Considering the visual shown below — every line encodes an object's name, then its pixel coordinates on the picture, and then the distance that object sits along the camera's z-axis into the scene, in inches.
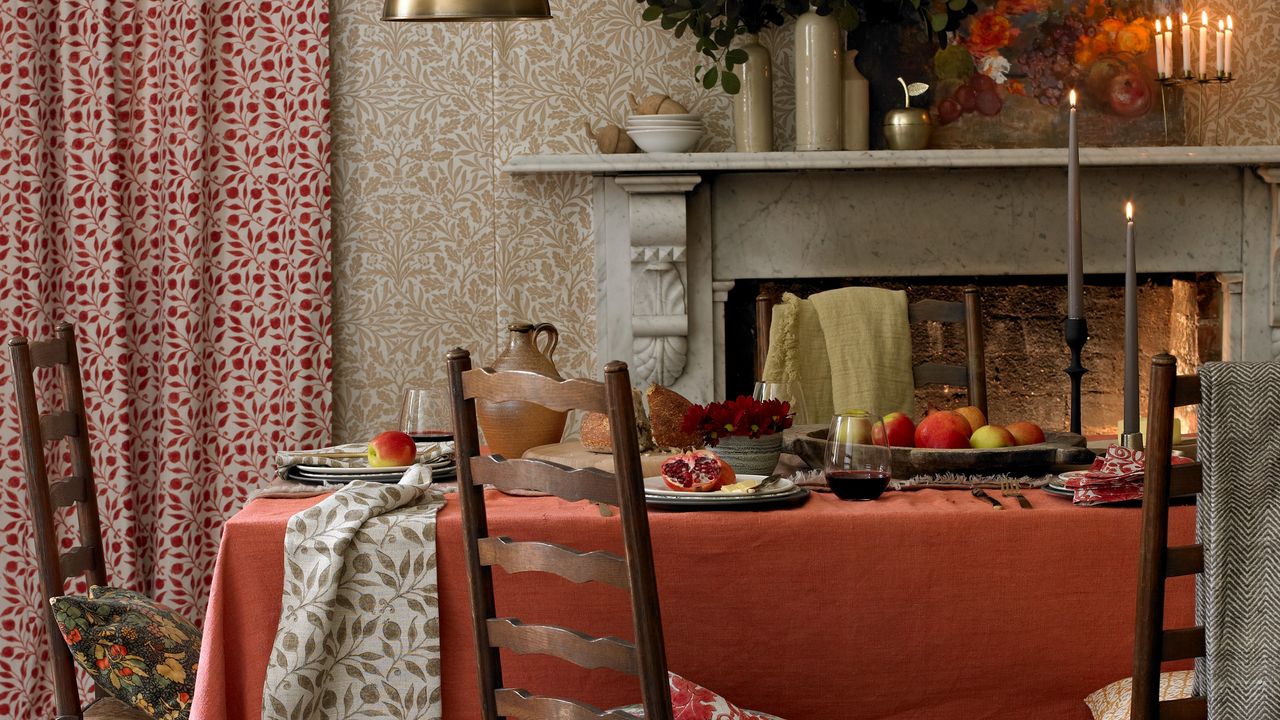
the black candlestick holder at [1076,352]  168.2
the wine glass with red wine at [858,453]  157.4
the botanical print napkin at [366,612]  154.7
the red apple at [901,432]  167.2
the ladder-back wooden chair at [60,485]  167.8
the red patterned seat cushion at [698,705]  151.8
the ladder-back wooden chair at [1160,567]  143.0
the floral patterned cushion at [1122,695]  152.8
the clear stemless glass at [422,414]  179.0
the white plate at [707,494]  157.4
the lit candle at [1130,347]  161.3
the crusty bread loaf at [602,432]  171.2
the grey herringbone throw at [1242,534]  142.6
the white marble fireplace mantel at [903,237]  224.5
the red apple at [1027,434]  168.6
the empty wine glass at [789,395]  168.1
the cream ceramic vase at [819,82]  218.7
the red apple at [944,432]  166.0
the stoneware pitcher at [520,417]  172.9
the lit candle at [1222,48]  221.9
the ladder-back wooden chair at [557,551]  143.5
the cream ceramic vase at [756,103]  221.5
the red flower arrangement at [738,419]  164.7
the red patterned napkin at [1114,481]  156.8
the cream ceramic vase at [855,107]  221.9
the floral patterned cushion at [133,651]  158.9
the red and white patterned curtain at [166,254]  221.5
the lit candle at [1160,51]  222.0
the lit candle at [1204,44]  222.3
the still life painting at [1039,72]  223.4
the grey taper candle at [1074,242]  167.3
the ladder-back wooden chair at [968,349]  194.0
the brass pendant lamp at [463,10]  170.2
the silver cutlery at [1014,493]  157.5
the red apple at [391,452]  170.2
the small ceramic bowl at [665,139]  219.1
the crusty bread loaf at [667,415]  169.3
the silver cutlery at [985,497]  157.2
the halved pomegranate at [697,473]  159.0
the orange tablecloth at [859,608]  155.8
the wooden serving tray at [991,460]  164.6
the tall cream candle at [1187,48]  222.3
